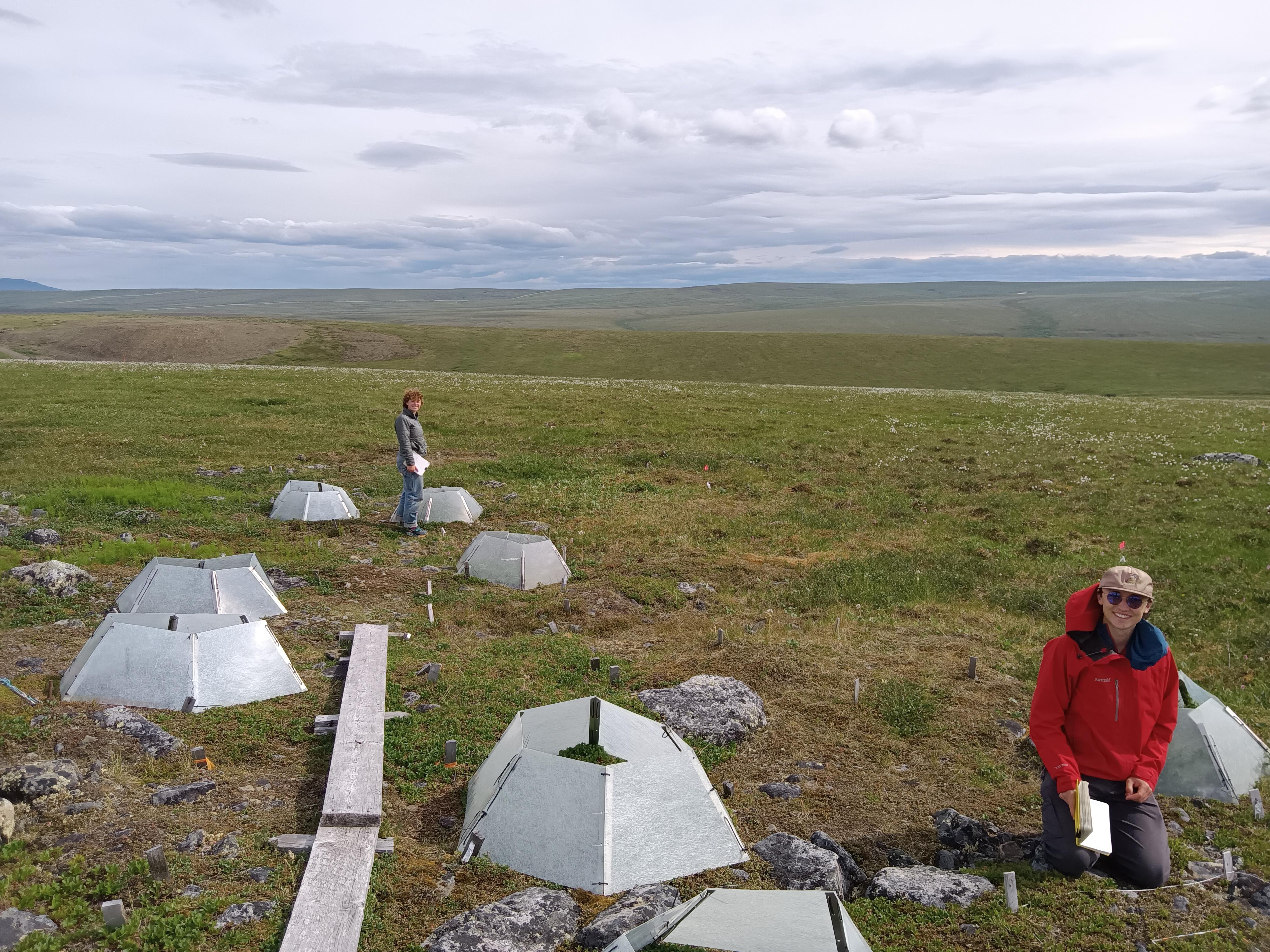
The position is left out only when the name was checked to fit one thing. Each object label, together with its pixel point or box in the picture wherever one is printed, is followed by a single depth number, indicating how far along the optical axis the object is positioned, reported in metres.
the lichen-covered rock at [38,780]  6.97
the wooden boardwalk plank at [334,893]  5.60
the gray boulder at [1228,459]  26.19
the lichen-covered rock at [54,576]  11.95
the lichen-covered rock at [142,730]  7.99
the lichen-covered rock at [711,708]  9.10
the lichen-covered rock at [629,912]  5.82
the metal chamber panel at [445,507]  17.42
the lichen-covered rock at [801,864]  6.61
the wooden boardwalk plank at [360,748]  6.85
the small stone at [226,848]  6.53
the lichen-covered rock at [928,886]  6.35
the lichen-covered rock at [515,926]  5.66
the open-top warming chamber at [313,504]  17.00
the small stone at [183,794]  7.21
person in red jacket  6.55
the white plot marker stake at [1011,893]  6.15
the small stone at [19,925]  5.50
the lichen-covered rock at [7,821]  6.47
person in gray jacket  15.98
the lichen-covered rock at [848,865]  6.79
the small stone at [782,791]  8.03
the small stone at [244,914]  5.80
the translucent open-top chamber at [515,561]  13.86
